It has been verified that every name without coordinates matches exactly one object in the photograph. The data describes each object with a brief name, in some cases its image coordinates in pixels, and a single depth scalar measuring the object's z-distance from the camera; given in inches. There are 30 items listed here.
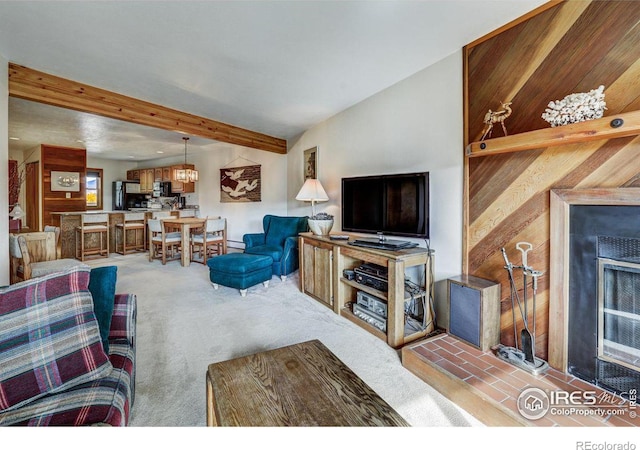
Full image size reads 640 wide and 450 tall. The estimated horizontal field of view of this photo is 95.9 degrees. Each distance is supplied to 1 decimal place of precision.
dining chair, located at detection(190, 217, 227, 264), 198.2
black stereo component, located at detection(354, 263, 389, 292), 94.6
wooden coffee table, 38.0
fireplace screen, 58.3
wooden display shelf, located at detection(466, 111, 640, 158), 53.3
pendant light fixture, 232.8
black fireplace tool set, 67.7
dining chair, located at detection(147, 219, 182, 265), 200.7
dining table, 194.7
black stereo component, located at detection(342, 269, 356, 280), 109.2
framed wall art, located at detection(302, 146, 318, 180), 174.9
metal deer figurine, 76.4
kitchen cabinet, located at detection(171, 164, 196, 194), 290.7
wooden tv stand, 86.9
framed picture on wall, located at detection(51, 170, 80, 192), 230.7
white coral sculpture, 59.2
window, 312.7
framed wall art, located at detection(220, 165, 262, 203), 243.9
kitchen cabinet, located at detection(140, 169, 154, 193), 315.0
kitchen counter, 203.9
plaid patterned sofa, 39.6
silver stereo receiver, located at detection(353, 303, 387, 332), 95.4
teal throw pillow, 53.9
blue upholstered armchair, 158.9
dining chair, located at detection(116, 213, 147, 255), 231.9
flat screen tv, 91.6
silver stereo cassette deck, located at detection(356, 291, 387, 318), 99.0
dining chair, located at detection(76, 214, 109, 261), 205.6
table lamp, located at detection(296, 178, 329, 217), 146.0
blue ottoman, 133.3
